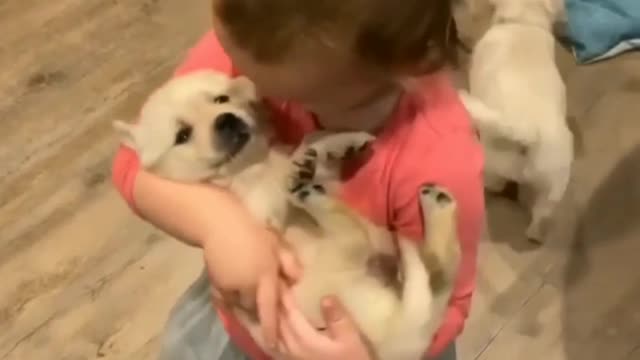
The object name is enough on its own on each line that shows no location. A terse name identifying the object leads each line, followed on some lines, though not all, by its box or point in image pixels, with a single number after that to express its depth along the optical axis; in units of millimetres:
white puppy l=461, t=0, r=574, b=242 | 1548
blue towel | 1904
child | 765
